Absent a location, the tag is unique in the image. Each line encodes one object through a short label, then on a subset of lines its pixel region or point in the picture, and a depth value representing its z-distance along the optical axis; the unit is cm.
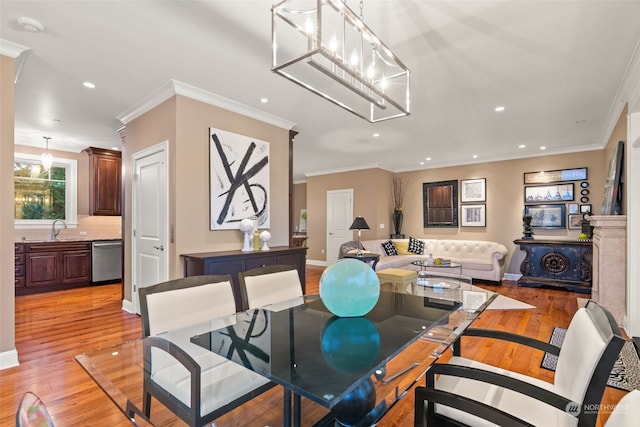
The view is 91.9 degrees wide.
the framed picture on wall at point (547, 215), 582
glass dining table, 106
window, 543
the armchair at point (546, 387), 97
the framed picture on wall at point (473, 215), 668
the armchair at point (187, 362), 128
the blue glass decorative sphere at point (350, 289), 154
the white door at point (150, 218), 339
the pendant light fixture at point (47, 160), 472
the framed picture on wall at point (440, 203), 703
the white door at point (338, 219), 779
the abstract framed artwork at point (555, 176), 568
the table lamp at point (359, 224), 598
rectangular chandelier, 145
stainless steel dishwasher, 557
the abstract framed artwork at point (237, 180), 350
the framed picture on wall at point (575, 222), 567
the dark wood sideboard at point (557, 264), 521
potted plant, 779
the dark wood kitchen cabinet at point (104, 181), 552
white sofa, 580
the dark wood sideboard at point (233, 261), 300
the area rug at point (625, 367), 227
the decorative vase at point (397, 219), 768
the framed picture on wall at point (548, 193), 579
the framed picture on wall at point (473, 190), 668
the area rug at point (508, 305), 421
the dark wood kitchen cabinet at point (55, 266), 492
